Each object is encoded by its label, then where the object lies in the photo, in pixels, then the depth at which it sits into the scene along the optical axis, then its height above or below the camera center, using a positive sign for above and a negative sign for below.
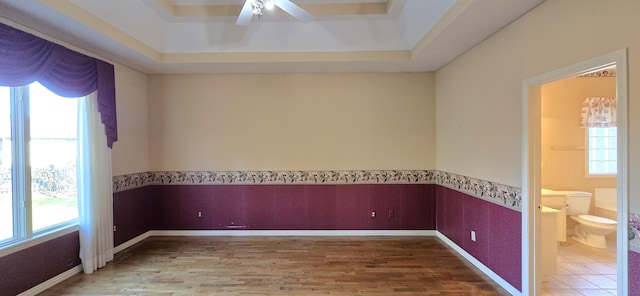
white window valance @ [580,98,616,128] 4.26 +0.44
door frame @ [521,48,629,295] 2.56 -0.33
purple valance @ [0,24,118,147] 2.50 +0.80
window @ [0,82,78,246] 2.68 -0.14
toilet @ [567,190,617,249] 3.87 -1.11
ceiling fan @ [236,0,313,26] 2.27 +1.17
